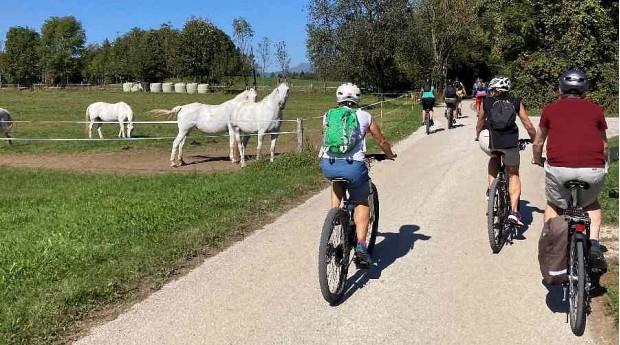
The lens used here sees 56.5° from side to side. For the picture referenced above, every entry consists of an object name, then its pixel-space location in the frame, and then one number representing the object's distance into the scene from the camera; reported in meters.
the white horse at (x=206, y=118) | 15.20
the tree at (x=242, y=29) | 82.06
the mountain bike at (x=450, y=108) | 21.16
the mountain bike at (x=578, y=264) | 3.99
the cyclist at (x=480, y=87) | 18.55
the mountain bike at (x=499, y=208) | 5.92
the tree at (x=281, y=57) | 87.31
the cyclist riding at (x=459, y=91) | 25.35
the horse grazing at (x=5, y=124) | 20.25
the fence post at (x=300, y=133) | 13.36
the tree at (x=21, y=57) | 86.25
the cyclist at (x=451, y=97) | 20.78
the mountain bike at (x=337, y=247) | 4.52
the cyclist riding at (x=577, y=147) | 4.29
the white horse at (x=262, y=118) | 14.06
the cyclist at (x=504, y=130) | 6.22
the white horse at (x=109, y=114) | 20.98
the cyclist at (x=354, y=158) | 4.78
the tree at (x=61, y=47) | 89.00
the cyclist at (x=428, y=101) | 19.77
